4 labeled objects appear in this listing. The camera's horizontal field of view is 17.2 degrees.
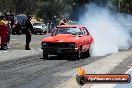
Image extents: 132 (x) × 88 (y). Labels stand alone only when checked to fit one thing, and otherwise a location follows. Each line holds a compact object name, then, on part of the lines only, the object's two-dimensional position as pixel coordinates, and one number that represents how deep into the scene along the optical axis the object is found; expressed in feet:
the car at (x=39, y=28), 175.11
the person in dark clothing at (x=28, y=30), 79.15
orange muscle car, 62.34
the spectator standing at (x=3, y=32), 79.94
